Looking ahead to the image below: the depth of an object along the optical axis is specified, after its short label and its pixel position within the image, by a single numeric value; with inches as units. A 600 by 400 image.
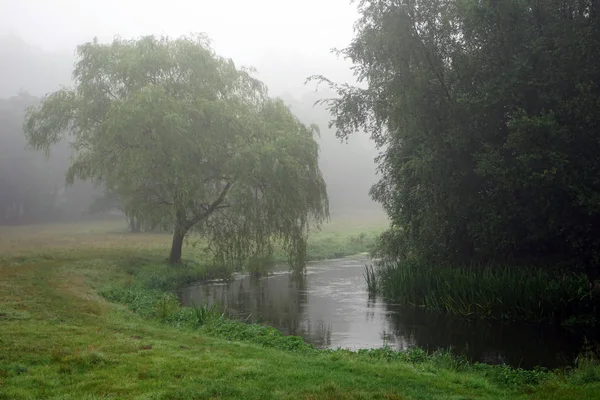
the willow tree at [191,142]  987.9
